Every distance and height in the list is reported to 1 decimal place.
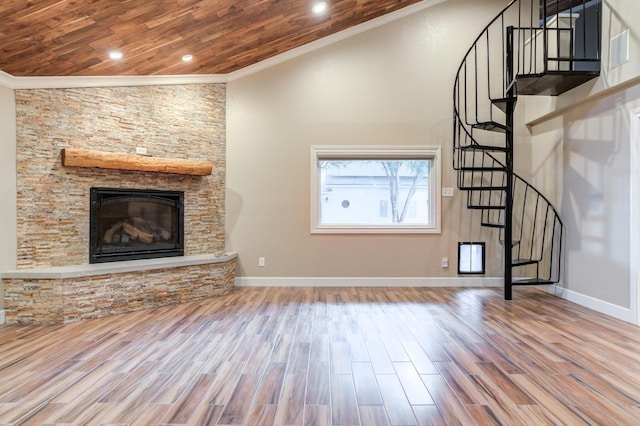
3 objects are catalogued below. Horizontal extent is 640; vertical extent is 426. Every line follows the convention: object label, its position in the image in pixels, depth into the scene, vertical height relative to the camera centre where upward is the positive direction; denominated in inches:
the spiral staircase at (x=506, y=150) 171.2 +34.5
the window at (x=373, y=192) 199.3 +11.9
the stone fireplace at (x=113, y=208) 141.1 +1.3
